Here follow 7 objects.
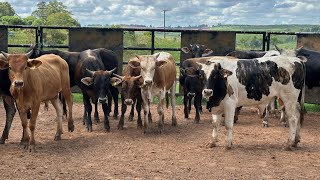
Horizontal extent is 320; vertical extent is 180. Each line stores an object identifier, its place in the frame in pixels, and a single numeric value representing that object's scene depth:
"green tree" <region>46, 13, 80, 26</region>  43.75
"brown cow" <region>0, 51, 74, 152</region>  6.98
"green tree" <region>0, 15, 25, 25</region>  40.92
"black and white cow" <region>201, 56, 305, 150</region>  7.63
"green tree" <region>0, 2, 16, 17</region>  62.25
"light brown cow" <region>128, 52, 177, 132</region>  8.73
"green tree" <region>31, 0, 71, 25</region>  58.41
